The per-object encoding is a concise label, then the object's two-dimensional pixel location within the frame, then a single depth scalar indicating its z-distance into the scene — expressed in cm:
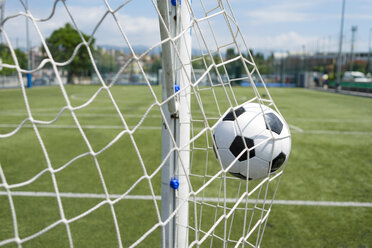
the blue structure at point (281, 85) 3481
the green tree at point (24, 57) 2347
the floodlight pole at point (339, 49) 2436
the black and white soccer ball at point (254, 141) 203
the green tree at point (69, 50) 3634
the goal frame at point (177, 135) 187
